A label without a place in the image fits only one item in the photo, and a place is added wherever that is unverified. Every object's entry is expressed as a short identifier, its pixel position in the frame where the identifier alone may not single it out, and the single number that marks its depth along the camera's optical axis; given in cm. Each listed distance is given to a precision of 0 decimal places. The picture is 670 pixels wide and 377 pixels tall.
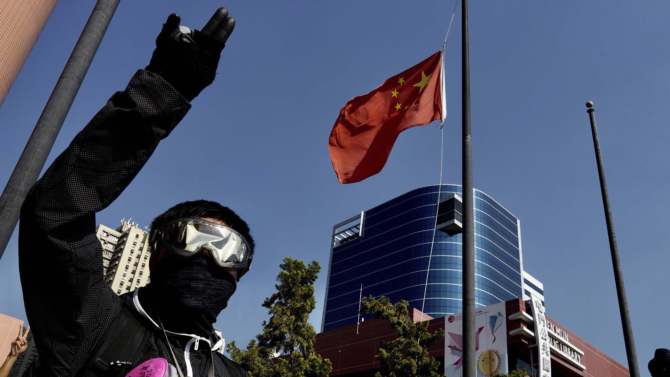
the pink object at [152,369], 173
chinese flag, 933
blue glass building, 10231
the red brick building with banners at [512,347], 4316
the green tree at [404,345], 1978
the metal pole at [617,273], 969
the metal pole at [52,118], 417
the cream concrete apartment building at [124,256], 14988
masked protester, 144
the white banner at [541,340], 4153
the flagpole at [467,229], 653
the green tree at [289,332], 1973
